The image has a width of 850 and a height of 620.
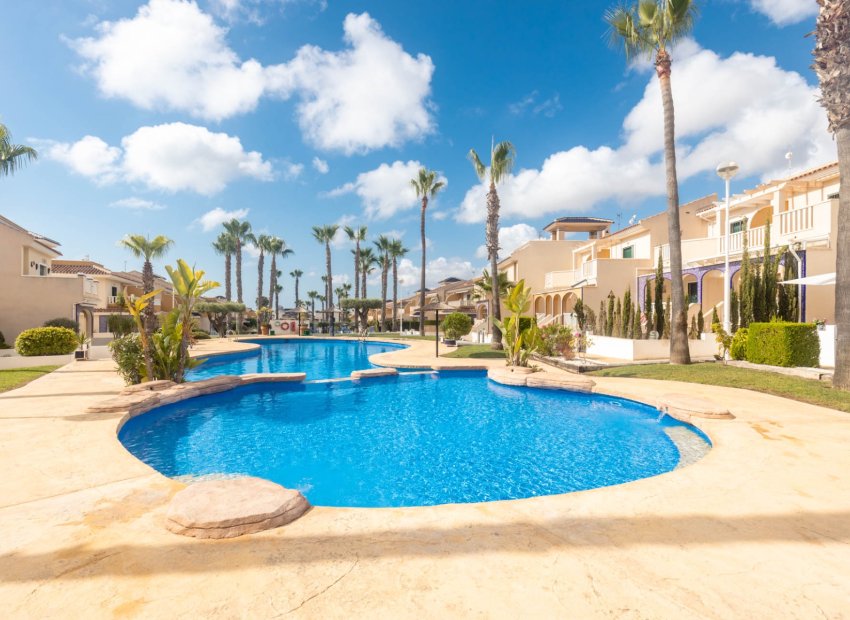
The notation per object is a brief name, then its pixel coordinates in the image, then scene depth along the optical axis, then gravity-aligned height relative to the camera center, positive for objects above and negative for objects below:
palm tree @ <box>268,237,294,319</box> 52.44 +9.72
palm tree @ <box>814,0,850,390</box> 8.84 +4.72
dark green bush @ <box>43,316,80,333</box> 21.09 -0.11
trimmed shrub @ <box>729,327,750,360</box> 13.59 -1.22
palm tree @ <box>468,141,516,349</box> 20.28 +7.77
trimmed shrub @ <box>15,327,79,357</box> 16.28 -0.92
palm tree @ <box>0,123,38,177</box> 18.77 +8.89
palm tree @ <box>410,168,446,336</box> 34.56 +12.45
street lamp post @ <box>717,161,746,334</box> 13.91 +5.16
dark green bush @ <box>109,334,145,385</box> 10.08 -1.01
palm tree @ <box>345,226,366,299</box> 47.50 +10.41
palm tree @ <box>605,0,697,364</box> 13.78 +7.99
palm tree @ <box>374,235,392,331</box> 50.84 +9.71
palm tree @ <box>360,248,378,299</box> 51.09 +8.25
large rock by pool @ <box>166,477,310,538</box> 3.17 -1.77
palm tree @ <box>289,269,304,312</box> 90.41 +10.84
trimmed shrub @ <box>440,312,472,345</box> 26.59 -0.74
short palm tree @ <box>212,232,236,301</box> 47.93 +9.27
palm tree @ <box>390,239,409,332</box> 52.16 +9.43
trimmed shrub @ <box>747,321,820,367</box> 11.59 -1.09
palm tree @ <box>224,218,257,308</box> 47.31 +11.17
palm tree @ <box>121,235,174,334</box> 20.52 +4.10
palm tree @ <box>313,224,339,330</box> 46.93 +10.75
